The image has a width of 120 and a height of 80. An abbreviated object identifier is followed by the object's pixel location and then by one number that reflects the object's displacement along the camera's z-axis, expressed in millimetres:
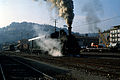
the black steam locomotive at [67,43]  25255
